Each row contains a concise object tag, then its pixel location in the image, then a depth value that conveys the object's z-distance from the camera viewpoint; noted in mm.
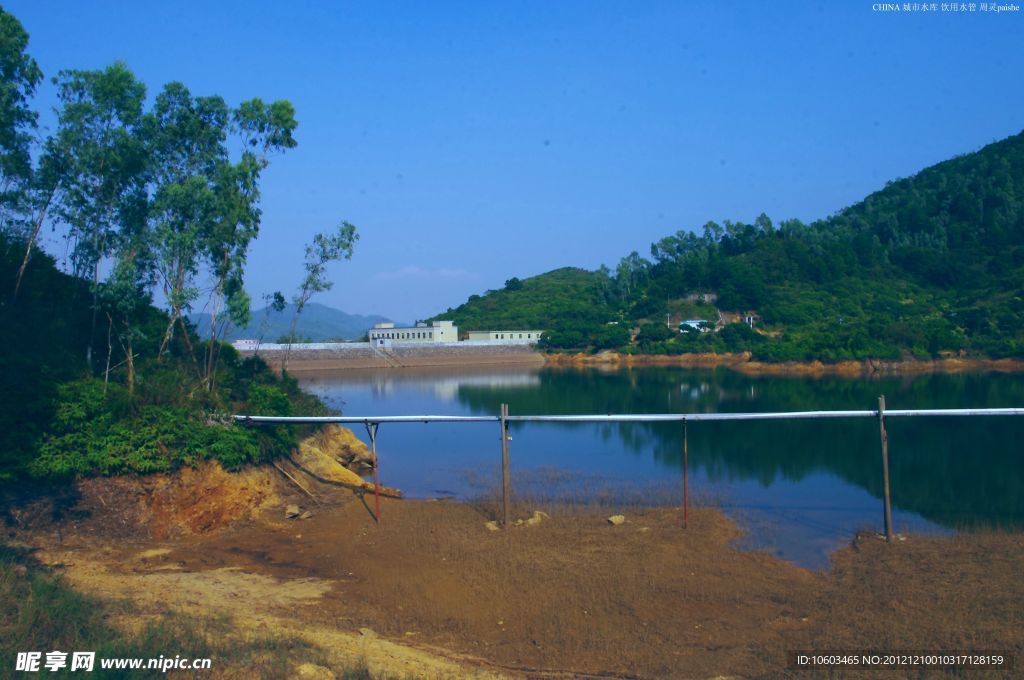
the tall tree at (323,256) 14695
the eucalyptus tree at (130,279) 12266
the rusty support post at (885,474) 10164
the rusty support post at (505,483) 10969
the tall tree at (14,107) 12086
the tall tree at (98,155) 12438
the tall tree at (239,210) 13320
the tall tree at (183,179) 12609
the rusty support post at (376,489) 11638
